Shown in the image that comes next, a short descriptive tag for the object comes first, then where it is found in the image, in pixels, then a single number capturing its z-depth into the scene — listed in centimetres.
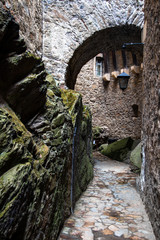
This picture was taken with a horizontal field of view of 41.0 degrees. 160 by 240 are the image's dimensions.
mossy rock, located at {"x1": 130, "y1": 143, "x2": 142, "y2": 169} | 444
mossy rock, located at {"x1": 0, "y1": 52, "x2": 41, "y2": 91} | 146
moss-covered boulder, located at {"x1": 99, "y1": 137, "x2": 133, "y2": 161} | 662
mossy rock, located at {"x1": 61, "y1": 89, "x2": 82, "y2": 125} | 287
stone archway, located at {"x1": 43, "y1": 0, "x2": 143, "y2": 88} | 443
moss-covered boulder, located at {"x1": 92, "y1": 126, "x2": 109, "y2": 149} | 978
